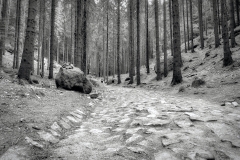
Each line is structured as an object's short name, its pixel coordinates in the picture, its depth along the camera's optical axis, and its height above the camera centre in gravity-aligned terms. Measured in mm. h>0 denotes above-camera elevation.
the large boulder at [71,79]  7016 +291
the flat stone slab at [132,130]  2611 -893
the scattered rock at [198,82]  7402 +42
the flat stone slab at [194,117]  2866 -734
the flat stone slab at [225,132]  1986 -793
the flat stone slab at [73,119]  3434 -871
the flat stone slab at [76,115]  3781 -841
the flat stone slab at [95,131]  2824 -966
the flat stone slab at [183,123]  2611 -782
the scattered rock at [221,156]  1626 -874
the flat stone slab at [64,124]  2961 -860
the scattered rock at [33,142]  1990 -825
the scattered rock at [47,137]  2240 -851
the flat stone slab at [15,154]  1624 -829
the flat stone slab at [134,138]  2255 -911
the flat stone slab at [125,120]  3344 -900
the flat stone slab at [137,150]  1910 -922
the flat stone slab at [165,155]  1712 -916
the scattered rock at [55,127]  2654 -812
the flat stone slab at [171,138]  2056 -857
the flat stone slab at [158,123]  2816 -821
